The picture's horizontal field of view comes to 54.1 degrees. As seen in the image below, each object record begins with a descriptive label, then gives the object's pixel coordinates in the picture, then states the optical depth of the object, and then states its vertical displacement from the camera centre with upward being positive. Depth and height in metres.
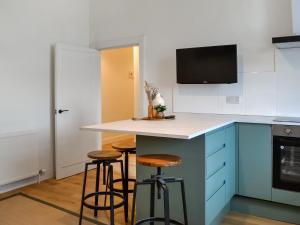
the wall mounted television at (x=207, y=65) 3.39 +0.57
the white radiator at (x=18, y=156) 3.51 -0.54
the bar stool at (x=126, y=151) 2.85 -0.39
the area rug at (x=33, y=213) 2.78 -1.02
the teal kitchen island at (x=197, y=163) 2.29 -0.44
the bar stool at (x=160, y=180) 2.00 -0.49
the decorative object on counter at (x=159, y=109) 3.04 +0.02
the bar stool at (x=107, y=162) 2.46 -0.44
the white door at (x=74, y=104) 4.09 +0.12
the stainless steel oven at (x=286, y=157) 2.69 -0.44
